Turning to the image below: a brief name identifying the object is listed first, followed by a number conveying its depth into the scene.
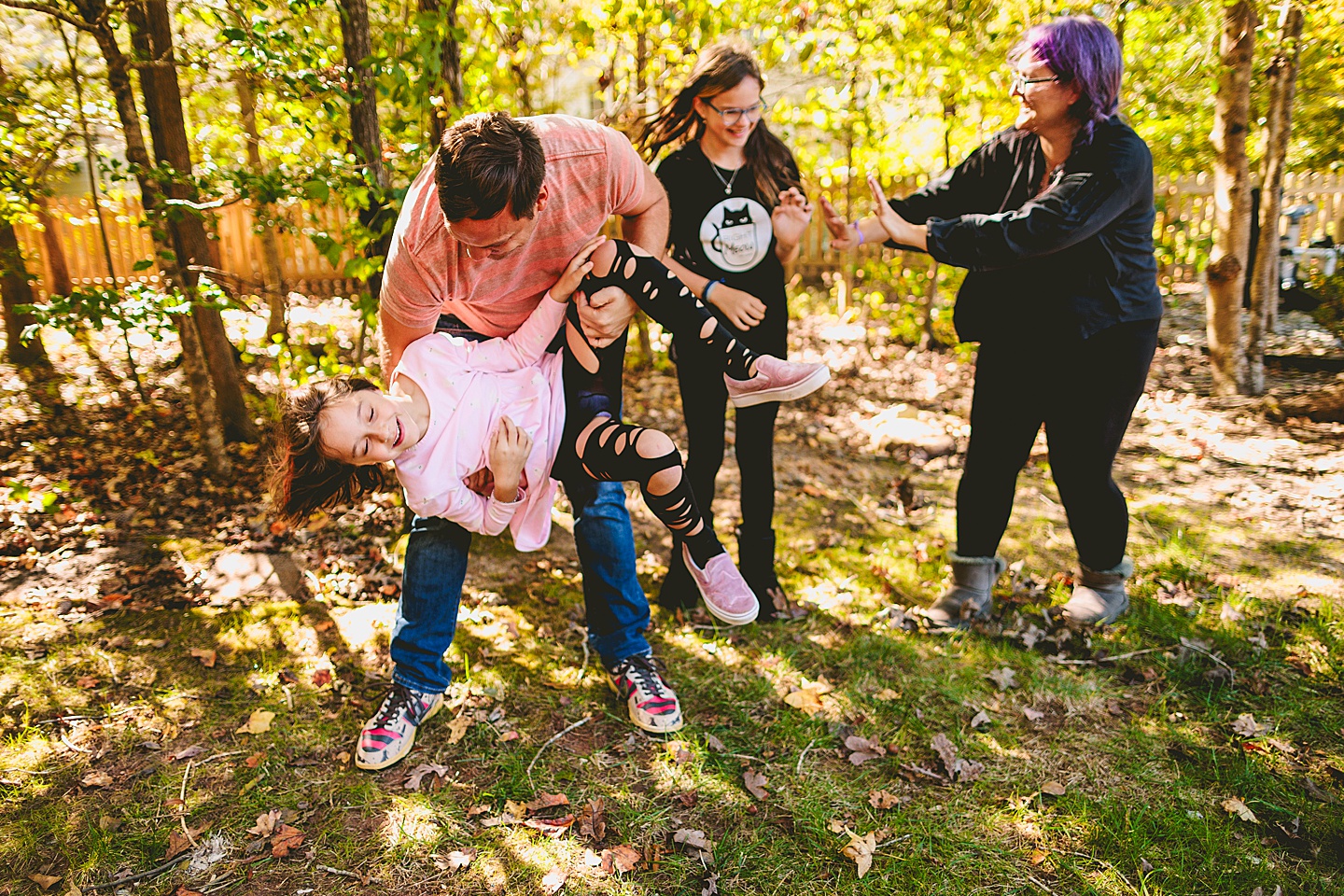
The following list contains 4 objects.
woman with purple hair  2.71
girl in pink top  2.41
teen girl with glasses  2.90
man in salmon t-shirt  2.24
